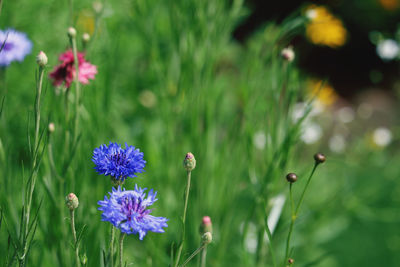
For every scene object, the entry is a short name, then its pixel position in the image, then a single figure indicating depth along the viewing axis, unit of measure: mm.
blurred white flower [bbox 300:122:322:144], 2139
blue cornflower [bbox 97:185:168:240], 912
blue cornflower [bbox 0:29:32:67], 1096
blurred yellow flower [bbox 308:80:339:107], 2707
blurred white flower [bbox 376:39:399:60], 1970
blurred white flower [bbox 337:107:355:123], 2456
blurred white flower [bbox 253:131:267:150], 2254
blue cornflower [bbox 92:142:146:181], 942
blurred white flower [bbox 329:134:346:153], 2302
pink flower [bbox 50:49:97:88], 1089
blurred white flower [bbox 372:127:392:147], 2351
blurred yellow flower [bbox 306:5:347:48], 2655
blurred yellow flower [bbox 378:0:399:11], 3583
